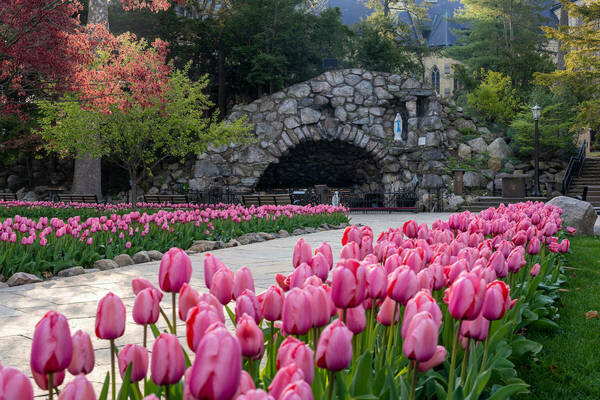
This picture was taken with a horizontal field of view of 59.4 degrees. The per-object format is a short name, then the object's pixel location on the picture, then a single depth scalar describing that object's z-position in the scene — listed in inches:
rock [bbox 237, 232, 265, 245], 377.4
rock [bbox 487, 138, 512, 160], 967.6
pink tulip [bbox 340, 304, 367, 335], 63.9
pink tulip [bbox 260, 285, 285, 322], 65.4
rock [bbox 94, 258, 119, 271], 254.2
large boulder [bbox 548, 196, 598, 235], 425.7
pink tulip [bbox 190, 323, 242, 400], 37.6
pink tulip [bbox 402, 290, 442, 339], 59.0
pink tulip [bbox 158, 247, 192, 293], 71.7
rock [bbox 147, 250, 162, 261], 288.4
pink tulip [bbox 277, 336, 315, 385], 46.3
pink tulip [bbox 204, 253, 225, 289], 75.7
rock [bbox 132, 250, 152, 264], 277.6
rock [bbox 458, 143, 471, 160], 975.0
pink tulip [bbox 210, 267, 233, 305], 67.7
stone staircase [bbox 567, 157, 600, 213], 863.7
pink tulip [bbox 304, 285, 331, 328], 57.7
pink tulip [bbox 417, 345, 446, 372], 62.3
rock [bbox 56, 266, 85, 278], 235.7
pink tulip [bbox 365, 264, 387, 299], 70.4
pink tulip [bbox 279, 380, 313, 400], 36.7
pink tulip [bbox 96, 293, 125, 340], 56.6
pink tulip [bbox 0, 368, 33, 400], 38.1
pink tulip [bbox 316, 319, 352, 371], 49.9
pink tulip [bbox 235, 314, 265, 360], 52.7
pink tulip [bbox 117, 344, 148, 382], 56.0
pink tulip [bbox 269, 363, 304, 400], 41.3
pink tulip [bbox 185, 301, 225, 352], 49.8
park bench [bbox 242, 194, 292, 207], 681.6
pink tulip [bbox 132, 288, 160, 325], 63.1
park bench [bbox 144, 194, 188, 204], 737.0
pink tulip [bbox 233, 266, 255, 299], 71.0
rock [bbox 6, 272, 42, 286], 213.2
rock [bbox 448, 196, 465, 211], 863.6
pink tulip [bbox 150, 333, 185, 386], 47.7
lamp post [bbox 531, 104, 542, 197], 746.2
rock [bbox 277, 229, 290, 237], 426.9
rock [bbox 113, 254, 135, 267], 267.4
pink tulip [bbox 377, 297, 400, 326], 71.2
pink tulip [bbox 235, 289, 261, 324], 62.2
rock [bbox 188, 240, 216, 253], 335.0
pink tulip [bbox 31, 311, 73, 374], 46.2
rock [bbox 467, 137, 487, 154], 982.4
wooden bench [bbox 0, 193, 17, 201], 864.0
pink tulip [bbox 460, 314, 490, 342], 69.5
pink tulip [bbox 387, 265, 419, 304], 68.1
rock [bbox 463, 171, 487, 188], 928.3
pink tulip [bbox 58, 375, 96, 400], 40.6
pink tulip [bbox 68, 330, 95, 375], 51.8
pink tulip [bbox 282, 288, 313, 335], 55.3
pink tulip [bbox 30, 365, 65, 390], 49.4
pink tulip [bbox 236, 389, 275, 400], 35.7
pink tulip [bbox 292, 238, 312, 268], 89.9
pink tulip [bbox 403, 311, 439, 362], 54.0
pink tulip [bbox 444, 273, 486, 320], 63.0
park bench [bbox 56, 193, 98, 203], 725.9
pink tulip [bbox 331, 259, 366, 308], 61.7
